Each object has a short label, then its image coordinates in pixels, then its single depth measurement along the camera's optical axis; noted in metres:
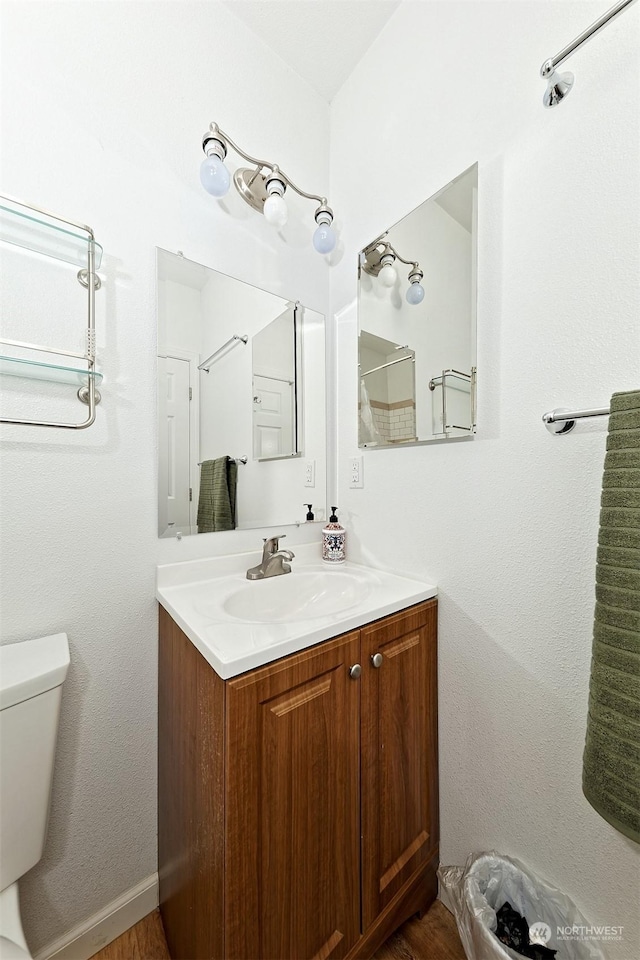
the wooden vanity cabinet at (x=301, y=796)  0.68
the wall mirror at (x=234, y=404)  1.13
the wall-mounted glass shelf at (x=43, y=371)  0.87
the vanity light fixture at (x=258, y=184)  1.07
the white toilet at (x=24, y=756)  0.75
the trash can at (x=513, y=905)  0.78
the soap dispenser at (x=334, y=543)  1.38
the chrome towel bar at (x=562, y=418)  0.78
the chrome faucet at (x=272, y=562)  1.20
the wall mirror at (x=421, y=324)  1.04
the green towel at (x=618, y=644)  0.63
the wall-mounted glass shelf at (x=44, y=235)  0.88
